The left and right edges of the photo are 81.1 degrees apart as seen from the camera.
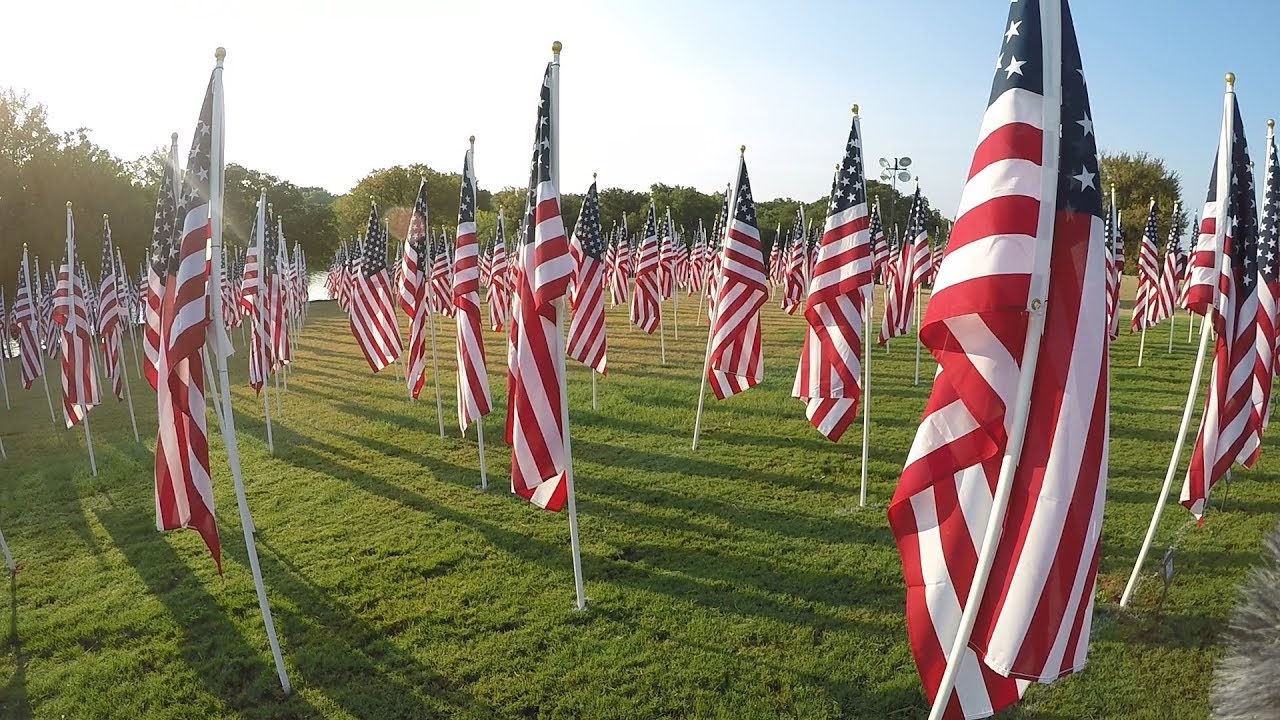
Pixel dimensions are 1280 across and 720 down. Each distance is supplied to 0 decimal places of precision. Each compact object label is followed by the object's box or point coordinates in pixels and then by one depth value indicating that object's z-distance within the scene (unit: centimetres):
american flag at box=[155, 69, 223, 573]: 547
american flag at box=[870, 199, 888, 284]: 1920
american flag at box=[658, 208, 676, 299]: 2734
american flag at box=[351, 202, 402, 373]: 1404
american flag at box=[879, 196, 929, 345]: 1592
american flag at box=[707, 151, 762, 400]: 1070
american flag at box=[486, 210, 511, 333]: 1645
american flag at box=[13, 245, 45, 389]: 1766
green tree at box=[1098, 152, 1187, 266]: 4647
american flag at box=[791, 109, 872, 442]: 884
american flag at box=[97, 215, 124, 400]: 1338
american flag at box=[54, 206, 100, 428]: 1210
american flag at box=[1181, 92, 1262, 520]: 612
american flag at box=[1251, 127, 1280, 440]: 722
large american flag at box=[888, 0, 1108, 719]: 301
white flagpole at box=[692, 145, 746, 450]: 1093
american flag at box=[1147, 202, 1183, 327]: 1967
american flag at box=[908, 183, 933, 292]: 1562
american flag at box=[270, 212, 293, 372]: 1606
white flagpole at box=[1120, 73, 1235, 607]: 594
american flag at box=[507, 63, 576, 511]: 658
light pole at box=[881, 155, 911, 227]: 3296
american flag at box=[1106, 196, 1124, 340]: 1345
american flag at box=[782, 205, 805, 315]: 2712
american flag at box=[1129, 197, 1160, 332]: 1930
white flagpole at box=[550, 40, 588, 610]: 667
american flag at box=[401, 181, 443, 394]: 1284
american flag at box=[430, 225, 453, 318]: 1811
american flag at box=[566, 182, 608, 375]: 1260
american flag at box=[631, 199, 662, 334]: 1956
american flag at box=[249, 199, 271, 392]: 1265
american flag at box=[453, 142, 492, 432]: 1066
